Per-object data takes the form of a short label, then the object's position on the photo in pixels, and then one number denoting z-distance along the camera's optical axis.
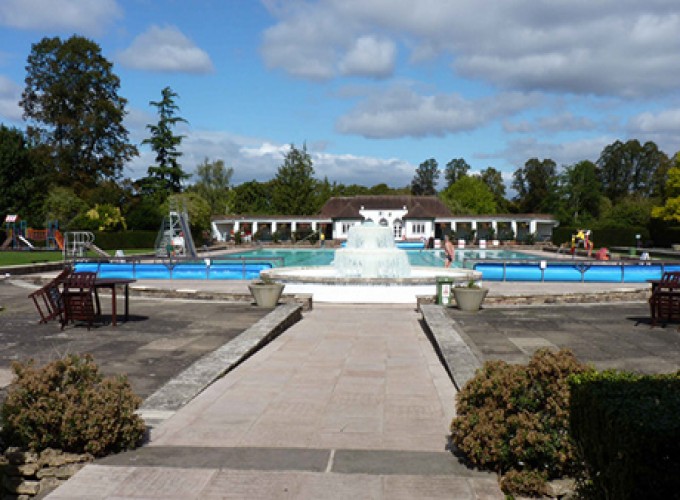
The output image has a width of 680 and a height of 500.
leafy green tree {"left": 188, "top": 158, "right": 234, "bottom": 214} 77.31
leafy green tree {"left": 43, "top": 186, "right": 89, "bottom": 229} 49.62
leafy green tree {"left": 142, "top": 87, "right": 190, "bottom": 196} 60.34
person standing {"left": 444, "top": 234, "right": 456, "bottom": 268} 23.16
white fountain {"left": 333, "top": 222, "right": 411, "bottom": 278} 21.17
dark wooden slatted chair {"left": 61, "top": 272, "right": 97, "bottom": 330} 10.90
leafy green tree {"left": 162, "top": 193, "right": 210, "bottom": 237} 51.19
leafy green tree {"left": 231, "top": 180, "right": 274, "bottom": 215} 84.69
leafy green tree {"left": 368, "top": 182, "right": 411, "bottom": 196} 105.56
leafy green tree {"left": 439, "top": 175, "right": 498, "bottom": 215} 96.12
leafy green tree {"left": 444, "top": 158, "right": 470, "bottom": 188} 123.34
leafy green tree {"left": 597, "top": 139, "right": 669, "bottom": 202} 95.44
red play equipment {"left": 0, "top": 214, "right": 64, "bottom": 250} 44.25
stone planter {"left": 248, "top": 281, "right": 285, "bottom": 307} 14.07
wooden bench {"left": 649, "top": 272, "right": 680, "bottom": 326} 11.45
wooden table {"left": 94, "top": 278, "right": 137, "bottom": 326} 10.88
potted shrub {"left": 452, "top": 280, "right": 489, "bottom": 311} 13.89
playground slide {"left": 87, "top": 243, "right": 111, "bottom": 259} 32.16
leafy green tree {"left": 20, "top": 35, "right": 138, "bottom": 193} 56.44
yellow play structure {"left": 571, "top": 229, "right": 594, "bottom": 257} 40.31
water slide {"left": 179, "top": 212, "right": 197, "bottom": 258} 35.22
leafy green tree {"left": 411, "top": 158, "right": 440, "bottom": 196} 130.00
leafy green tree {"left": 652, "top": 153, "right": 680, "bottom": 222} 49.69
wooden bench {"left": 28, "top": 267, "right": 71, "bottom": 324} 11.27
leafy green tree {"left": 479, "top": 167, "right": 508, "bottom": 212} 112.69
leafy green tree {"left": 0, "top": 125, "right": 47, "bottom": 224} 53.50
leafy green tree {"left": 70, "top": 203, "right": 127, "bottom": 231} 47.66
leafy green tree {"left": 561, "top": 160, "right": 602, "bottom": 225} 73.19
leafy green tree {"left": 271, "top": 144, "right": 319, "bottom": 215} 72.75
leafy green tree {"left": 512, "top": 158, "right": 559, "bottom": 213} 98.62
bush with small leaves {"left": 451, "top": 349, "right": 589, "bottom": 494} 4.29
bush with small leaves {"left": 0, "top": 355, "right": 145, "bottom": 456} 4.72
